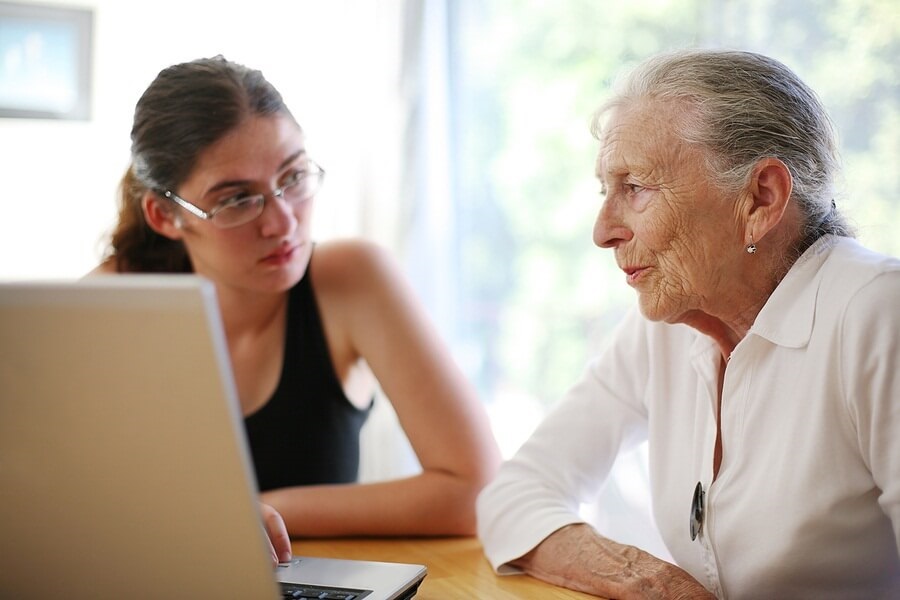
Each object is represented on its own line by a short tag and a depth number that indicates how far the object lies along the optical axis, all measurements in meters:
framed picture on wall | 2.96
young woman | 1.58
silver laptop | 0.67
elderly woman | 1.11
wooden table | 1.20
